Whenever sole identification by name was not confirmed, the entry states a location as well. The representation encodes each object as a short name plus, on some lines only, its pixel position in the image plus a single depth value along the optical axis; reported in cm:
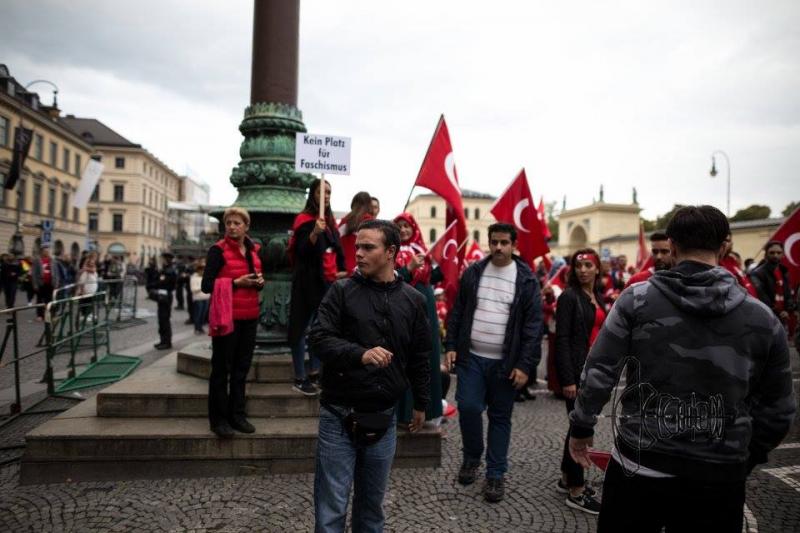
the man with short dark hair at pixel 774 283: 725
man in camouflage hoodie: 189
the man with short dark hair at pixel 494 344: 385
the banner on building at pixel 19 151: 2144
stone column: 553
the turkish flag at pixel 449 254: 499
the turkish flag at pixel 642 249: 1138
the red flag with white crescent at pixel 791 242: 668
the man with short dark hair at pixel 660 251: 464
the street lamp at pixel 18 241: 2166
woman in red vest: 393
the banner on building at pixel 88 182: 1795
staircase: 391
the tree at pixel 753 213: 5547
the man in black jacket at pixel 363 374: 245
